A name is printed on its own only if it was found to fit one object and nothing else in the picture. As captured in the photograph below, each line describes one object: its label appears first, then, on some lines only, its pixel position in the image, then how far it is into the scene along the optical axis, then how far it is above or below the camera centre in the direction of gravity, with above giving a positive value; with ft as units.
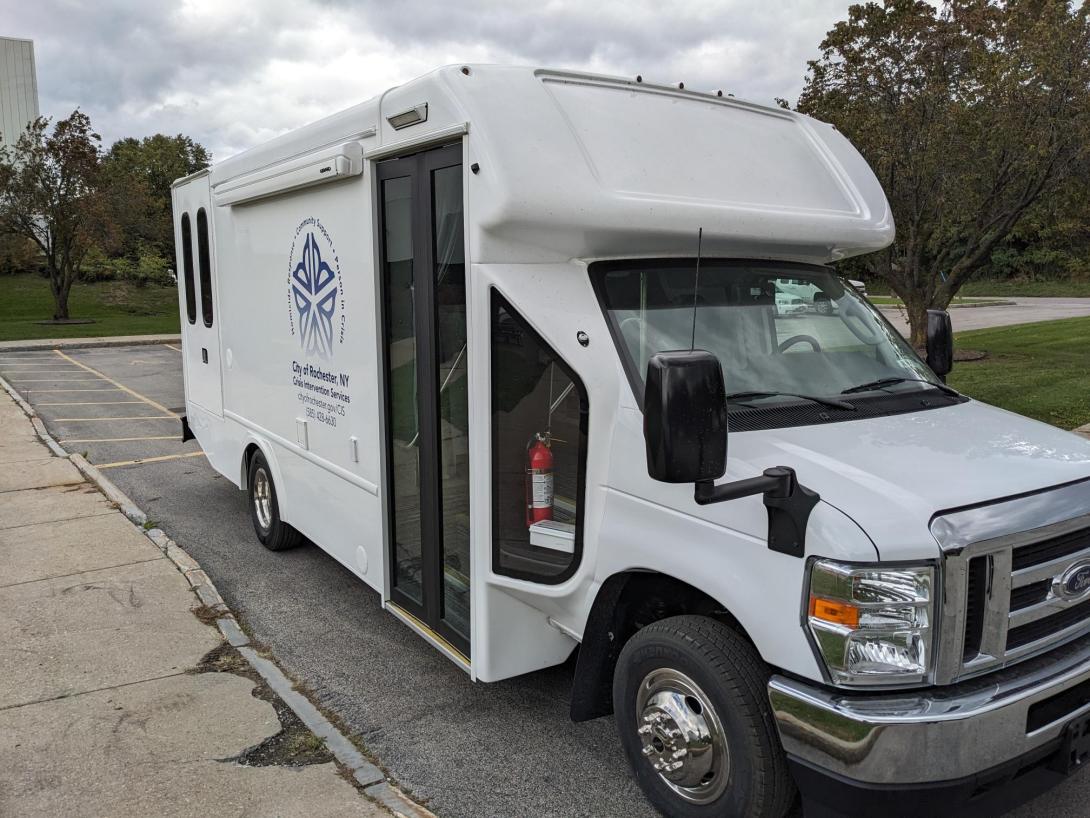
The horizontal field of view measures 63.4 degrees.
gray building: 153.99 +33.26
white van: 8.43 -2.07
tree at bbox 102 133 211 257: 110.93 +19.31
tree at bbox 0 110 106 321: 90.63 +9.41
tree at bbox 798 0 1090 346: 40.70 +8.28
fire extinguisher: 11.70 -2.68
